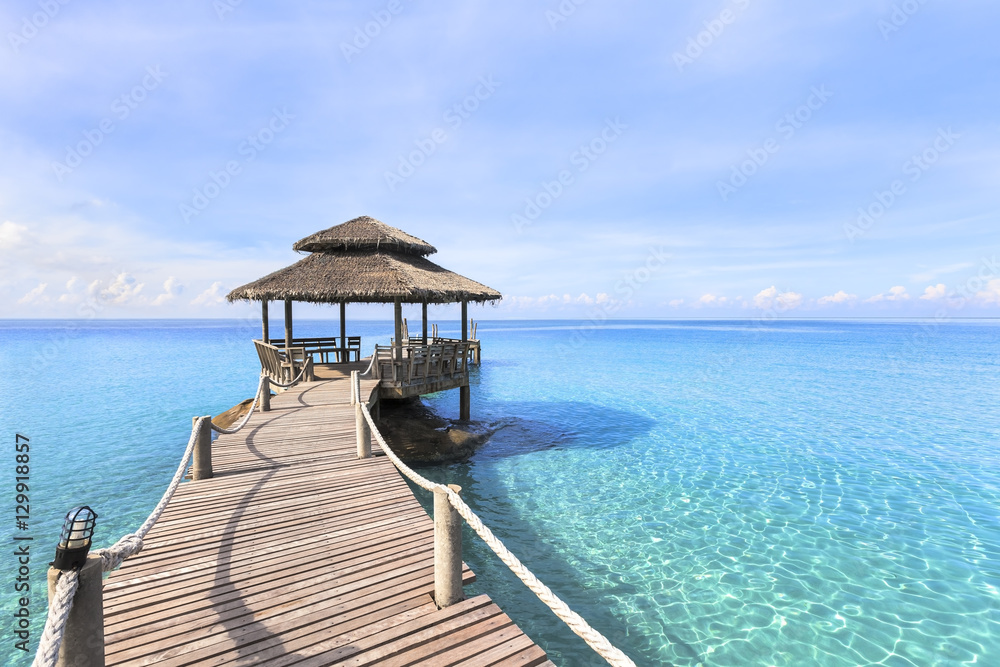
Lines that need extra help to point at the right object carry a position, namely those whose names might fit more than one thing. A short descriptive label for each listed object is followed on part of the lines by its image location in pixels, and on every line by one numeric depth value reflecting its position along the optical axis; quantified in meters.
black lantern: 2.02
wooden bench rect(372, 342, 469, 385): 12.19
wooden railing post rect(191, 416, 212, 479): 5.93
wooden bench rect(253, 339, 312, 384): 13.53
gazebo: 12.25
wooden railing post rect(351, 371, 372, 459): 6.95
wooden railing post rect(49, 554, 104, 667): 2.15
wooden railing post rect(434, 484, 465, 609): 3.31
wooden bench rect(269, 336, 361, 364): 15.52
